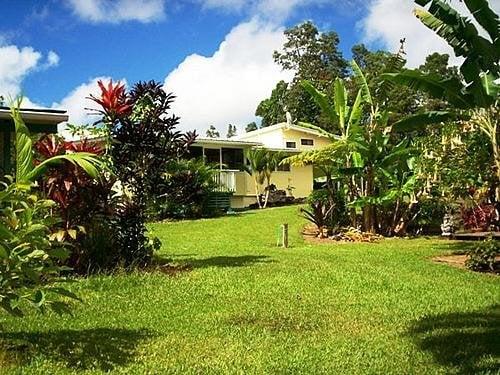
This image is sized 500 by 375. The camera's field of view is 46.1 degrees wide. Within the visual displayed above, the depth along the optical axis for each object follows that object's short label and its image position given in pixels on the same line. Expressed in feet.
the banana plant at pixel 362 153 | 60.39
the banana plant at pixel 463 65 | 26.73
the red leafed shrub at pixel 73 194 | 29.35
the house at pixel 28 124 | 45.24
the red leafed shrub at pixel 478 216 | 61.11
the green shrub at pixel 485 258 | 37.96
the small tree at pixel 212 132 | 225.87
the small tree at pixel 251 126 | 231.22
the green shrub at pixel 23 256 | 14.70
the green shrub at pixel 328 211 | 63.98
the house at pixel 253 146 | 103.76
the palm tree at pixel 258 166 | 105.29
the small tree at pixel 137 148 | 33.81
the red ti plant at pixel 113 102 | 34.37
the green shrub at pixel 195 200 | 78.38
